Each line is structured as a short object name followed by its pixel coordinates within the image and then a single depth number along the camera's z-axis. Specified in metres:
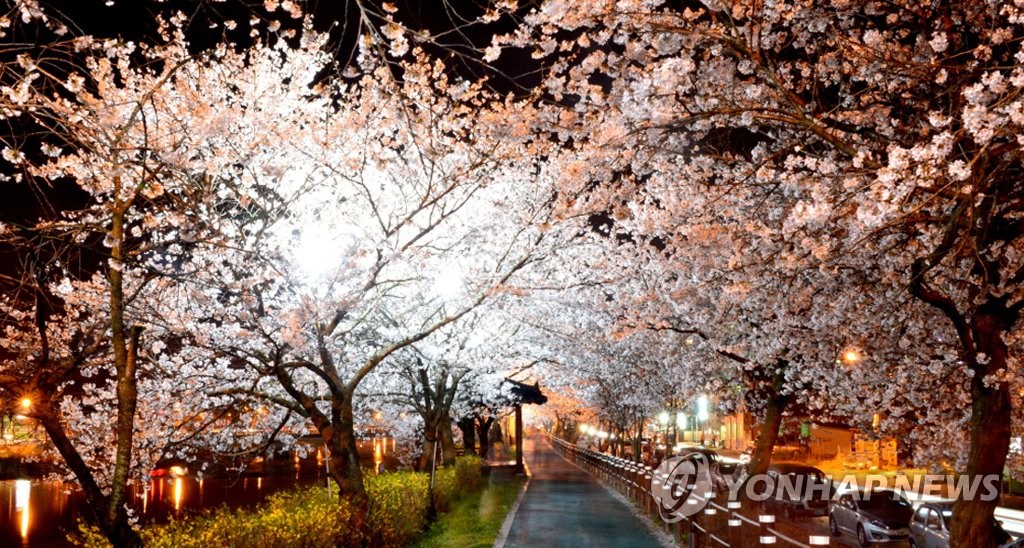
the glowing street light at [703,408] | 50.82
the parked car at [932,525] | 13.88
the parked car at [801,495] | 21.77
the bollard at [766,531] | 9.03
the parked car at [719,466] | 26.34
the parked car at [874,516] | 16.78
